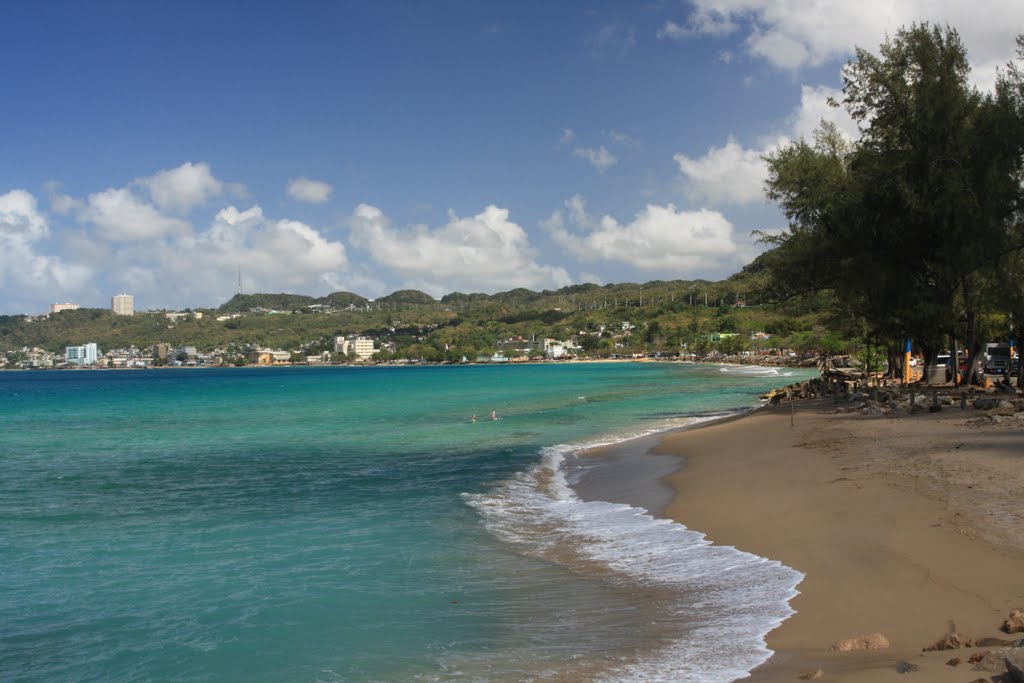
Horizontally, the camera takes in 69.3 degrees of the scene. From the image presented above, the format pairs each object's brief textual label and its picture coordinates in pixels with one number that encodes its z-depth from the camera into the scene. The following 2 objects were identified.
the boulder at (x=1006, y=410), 16.83
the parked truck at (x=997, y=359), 44.38
